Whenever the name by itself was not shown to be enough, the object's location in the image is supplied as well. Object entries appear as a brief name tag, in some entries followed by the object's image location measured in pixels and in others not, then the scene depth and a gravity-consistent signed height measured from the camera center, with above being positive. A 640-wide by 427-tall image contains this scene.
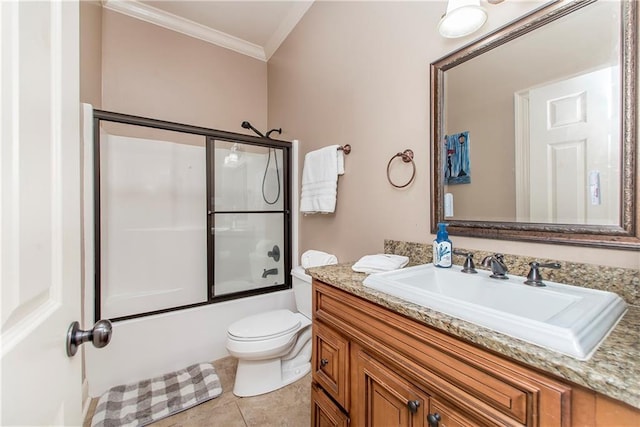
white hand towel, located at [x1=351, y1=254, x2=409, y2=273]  1.19 -0.22
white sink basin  0.56 -0.24
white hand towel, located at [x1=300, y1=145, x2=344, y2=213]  1.87 +0.24
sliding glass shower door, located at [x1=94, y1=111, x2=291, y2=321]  2.10 -0.02
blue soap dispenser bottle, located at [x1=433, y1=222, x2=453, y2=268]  1.16 -0.15
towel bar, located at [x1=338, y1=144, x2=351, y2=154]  1.80 +0.43
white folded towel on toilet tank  1.90 -0.31
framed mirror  0.83 +0.30
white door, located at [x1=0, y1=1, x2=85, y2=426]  0.36 +0.01
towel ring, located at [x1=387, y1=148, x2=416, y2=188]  1.40 +0.28
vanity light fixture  1.06 +0.77
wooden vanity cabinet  0.56 -0.43
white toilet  1.63 -0.79
